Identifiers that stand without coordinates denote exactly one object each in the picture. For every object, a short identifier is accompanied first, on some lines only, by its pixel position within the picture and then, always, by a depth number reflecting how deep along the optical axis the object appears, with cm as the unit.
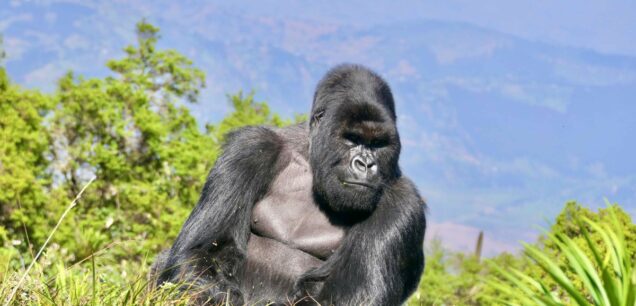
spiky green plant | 684
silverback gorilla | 1062
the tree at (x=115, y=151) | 2820
